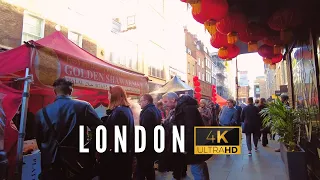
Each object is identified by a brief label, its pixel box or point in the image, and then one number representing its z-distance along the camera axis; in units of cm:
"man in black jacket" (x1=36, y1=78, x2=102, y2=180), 270
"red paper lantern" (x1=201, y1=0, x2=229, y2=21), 365
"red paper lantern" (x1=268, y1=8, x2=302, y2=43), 406
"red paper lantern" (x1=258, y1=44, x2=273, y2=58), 554
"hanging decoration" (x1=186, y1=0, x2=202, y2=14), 359
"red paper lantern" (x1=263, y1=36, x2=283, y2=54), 522
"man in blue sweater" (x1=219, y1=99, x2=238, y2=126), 754
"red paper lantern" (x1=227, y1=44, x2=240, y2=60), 542
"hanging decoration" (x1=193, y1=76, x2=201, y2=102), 1726
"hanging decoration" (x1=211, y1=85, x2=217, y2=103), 2153
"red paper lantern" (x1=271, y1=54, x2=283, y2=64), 577
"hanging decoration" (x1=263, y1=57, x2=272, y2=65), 587
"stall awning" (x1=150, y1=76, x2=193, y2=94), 1184
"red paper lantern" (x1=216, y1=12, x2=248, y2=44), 441
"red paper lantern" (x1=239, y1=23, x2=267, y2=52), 493
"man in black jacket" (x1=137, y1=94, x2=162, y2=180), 376
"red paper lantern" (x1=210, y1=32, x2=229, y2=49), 491
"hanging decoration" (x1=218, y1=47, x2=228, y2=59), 537
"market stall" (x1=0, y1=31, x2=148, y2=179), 336
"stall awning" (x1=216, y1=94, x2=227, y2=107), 2252
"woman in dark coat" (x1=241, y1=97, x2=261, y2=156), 742
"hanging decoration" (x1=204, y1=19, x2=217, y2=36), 399
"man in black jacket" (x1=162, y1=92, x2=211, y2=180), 346
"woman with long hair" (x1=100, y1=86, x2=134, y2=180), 302
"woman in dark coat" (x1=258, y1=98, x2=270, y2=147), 889
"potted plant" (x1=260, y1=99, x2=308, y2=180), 416
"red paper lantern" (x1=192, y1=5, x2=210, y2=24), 380
